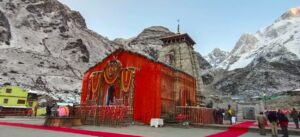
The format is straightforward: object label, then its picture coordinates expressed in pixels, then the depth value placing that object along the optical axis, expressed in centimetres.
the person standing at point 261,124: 1040
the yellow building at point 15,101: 2902
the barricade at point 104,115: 1232
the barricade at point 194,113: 1460
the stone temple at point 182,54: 2416
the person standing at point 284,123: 930
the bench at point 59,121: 1158
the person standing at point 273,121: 970
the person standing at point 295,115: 1221
